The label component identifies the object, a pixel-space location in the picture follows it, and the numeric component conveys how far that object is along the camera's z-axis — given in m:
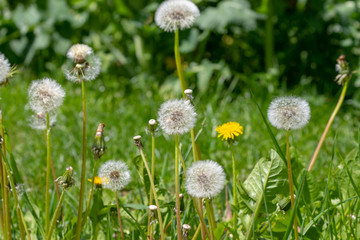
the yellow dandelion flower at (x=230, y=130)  1.65
